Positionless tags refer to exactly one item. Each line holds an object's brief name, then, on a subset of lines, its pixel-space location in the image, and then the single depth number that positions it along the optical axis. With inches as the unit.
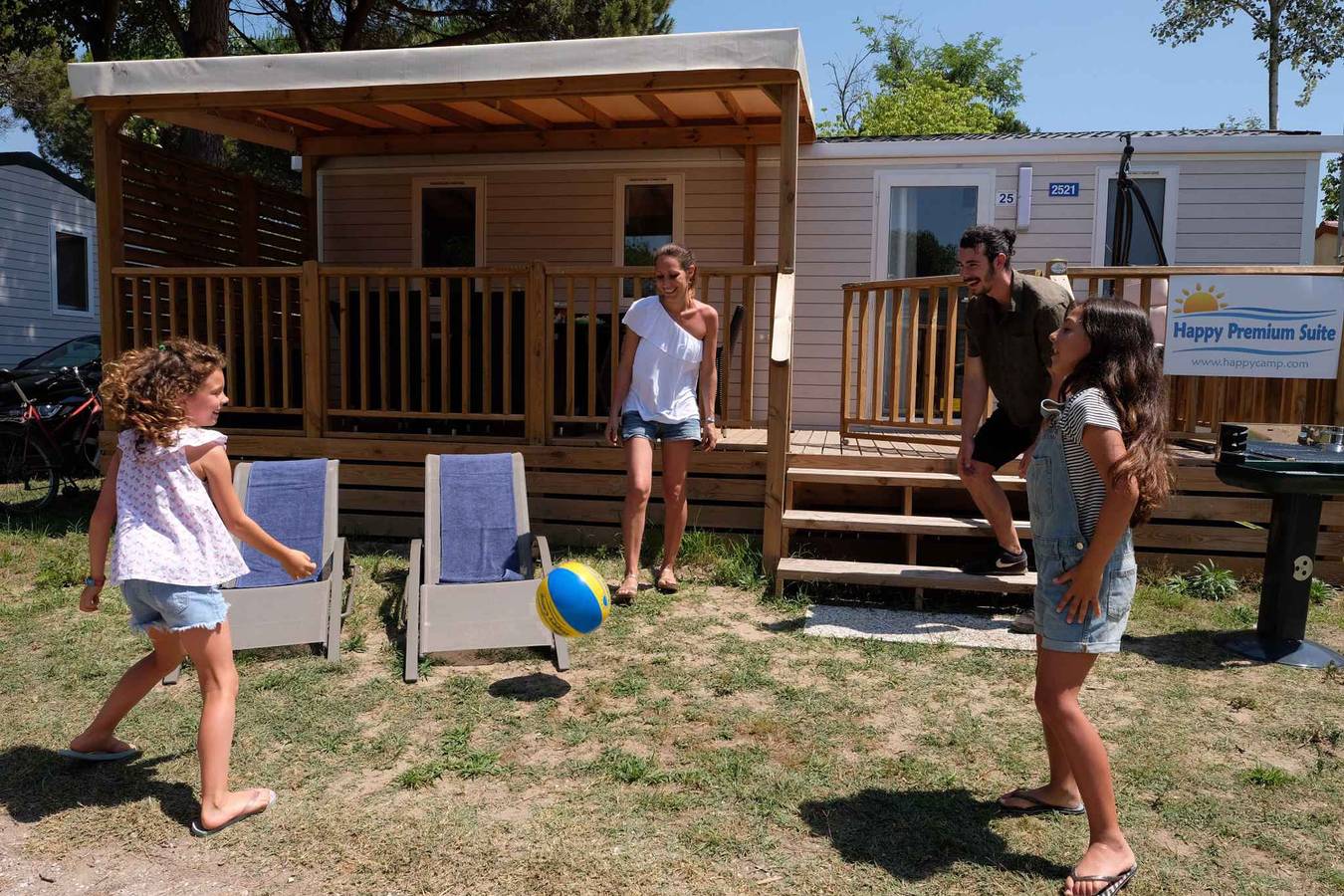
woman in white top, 207.5
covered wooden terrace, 226.5
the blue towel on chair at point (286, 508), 200.4
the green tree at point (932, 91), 1284.4
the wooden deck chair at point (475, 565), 177.5
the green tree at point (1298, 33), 1085.1
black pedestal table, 177.9
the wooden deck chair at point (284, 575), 179.6
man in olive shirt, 177.8
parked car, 354.2
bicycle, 305.4
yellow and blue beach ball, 156.2
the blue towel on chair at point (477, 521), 200.8
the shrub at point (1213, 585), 221.3
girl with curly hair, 111.6
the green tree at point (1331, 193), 1279.5
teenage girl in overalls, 97.6
